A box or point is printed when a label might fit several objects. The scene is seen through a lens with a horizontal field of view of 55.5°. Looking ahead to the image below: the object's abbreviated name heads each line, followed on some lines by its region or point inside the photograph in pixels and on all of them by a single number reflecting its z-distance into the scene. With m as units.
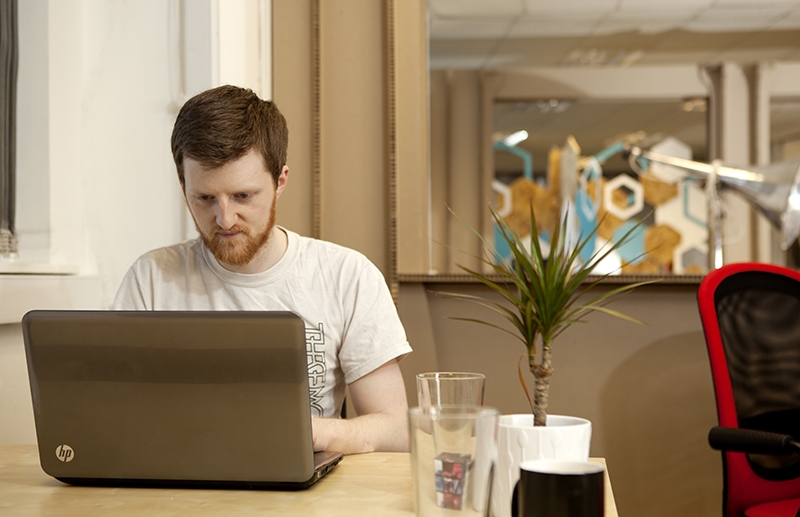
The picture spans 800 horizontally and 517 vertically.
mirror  4.64
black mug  0.61
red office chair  1.61
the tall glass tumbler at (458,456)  0.67
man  1.39
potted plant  0.76
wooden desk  0.82
